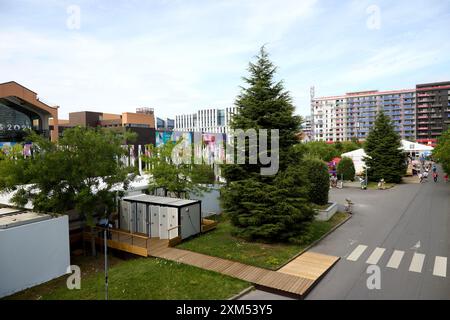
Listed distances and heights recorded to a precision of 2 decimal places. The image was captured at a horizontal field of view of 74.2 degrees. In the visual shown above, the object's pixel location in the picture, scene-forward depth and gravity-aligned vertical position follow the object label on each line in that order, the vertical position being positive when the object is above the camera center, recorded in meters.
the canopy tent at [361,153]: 40.81 -0.92
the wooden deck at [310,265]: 10.75 -4.60
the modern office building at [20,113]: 39.87 +5.23
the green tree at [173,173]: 18.61 -1.61
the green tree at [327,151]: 55.08 -0.86
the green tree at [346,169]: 36.00 -2.72
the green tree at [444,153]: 26.70 -0.63
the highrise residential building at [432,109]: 99.06 +12.37
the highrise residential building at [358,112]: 108.41 +13.23
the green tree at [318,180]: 19.47 -2.20
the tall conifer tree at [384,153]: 35.69 -0.82
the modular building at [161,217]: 14.81 -3.60
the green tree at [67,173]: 12.48 -1.07
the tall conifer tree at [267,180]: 13.83 -1.59
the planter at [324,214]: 18.34 -4.18
